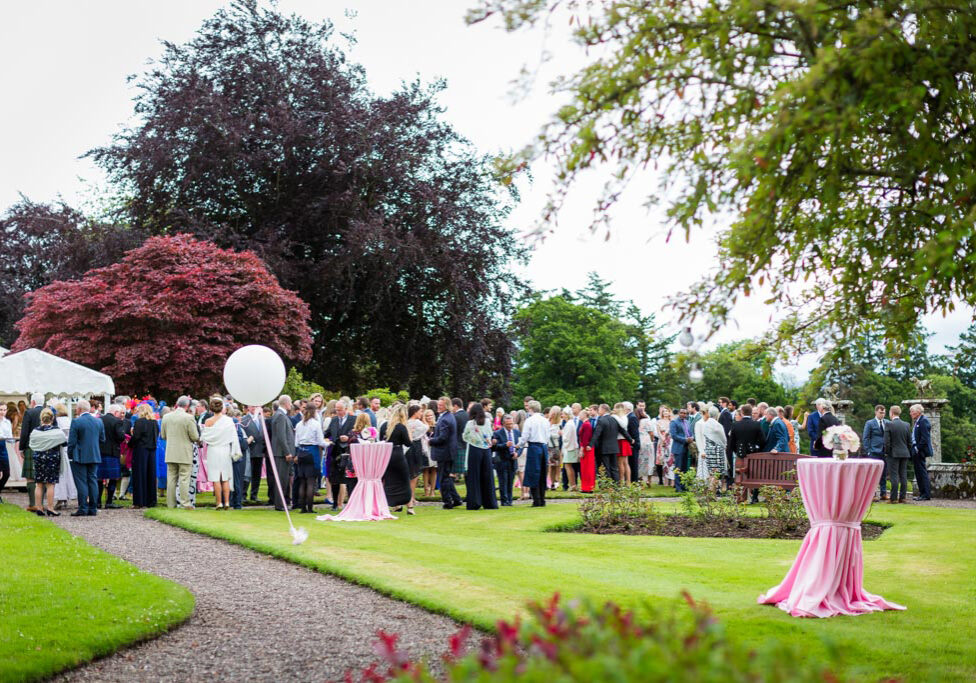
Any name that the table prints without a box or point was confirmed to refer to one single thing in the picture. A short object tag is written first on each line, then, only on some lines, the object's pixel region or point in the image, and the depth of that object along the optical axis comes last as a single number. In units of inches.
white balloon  637.9
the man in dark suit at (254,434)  776.3
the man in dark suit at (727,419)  865.9
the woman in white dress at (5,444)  805.9
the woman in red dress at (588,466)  898.1
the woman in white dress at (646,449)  1019.9
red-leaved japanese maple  1098.1
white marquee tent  906.1
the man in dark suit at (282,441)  741.9
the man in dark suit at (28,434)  712.4
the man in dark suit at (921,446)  845.2
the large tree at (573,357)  2652.6
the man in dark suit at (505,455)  783.1
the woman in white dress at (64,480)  769.6
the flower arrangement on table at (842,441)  366.6
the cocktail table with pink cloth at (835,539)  340.5
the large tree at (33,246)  1535.6
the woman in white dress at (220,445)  740.6
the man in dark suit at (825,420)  766.9
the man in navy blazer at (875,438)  816.9
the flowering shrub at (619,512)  613.3
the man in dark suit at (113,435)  748.0
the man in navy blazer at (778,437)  782.5
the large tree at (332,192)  1300.4
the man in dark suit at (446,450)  769.6
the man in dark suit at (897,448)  815.7
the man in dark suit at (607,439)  826.2
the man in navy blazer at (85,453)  695.1
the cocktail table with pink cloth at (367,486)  673.6
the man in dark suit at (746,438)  783.7
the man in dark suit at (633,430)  861.2
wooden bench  689.0
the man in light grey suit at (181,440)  743.1
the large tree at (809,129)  188.7
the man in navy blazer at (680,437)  970.1
